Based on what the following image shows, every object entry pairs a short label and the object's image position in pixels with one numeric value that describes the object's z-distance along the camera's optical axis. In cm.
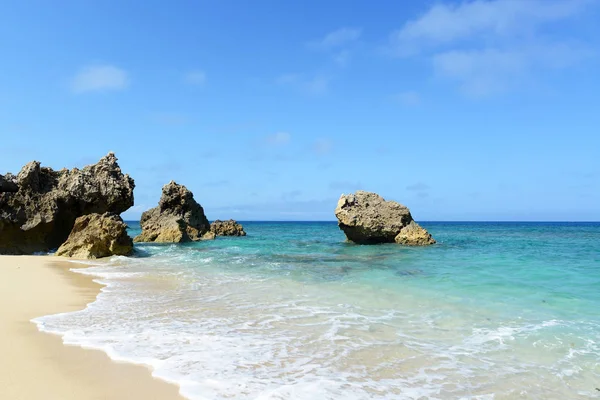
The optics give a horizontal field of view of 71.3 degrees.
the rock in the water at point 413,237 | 2494
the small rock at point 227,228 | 4478
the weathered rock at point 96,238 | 1748
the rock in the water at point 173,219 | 3194
